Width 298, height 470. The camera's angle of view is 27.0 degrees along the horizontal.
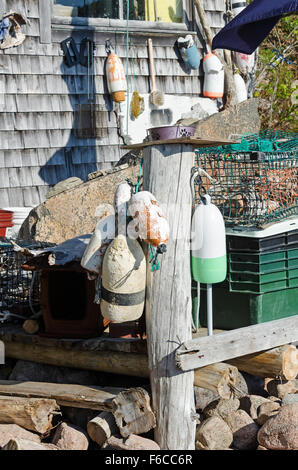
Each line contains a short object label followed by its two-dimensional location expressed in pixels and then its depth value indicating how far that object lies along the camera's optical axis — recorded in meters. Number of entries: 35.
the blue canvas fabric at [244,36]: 5.73
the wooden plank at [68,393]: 3.59
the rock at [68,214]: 5.72
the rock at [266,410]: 3.72
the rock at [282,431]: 3.43
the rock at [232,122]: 6.95
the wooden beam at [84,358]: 3.81
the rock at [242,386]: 3.94
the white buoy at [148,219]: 3.11
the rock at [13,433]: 3.51
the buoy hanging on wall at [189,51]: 8.44
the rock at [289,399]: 3.88
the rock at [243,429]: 3.65
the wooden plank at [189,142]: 3.23
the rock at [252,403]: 3.87
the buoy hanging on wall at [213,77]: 8.62
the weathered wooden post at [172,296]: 3.29
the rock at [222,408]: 3.76
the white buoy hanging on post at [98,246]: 3.33
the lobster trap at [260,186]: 4.17
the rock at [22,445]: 3.12
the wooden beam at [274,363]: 3.76
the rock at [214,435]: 3.49
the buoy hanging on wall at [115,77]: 7.89
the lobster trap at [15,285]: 4.62
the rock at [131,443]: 3.29
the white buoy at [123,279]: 3.21
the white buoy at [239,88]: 9.06
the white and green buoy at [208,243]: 3.32
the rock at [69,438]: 3.52
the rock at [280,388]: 4.00
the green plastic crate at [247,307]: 3.98
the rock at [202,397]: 3.86
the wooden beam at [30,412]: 3.63
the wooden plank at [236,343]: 3.34
